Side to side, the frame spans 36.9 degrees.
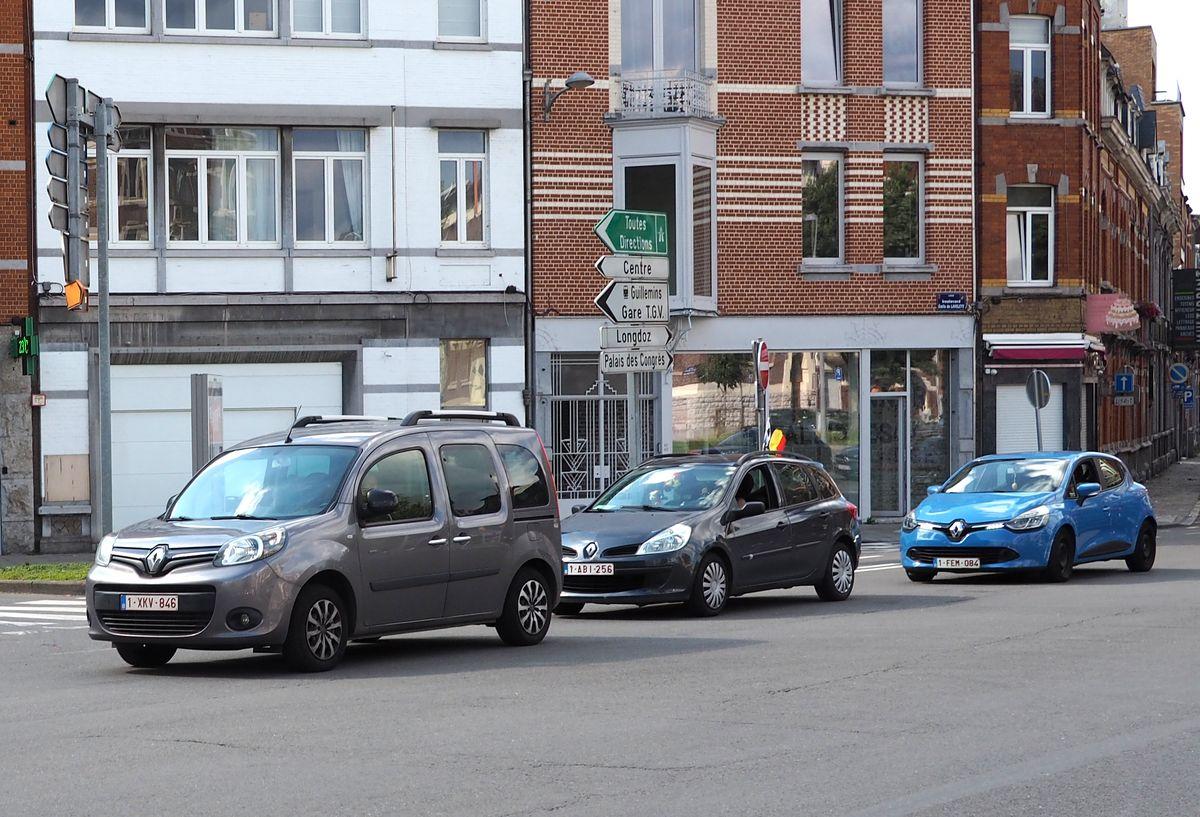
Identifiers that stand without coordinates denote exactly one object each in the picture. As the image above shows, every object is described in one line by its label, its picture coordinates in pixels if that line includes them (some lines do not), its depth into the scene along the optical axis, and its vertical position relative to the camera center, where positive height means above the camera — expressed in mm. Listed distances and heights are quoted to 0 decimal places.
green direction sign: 20766 +1825
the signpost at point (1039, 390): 30547 -105
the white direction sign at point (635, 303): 20766 +990
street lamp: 28281 +4844
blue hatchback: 19828 -1537
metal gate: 30125 -676
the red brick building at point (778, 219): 30312 +2934
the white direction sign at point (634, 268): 20656 +1404
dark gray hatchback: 16156 -1394
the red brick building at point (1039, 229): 33062 +2924
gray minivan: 11750 -1086
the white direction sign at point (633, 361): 20547 +302
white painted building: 27688 +2651
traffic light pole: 21016 +578
